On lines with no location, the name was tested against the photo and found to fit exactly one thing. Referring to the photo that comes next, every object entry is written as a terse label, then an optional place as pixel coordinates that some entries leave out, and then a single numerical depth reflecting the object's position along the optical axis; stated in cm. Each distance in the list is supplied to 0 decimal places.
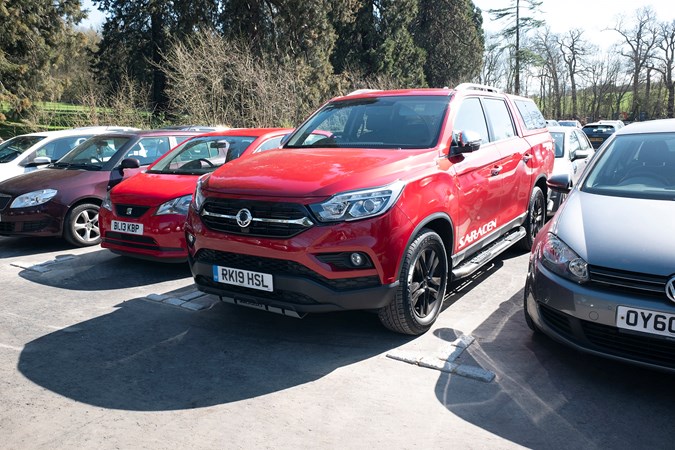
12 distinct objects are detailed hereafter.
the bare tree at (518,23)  3725
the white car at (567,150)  902
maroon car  731
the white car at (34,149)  903
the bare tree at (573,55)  4934
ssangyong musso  379
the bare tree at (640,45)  4725
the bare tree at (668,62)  4684
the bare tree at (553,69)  4766
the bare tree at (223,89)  1811
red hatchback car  600
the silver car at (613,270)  319
